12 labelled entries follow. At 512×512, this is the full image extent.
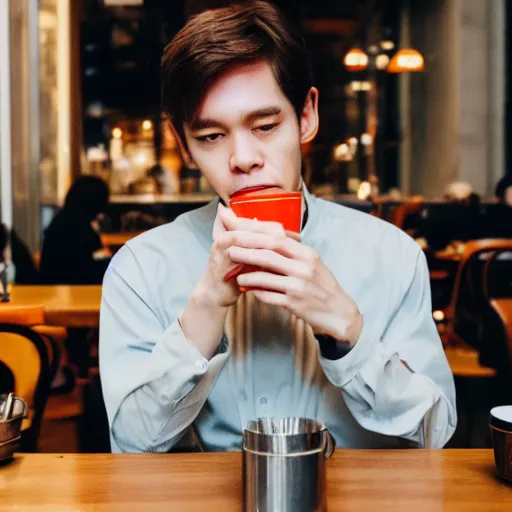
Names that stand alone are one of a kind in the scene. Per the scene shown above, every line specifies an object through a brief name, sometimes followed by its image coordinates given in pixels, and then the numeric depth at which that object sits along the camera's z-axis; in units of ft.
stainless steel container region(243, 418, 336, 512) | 2.72
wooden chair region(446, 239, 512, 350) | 11.97
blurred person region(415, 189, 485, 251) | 20.29
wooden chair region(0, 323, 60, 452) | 5.30
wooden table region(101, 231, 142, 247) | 18.74
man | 3.68
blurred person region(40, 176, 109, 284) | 13.56
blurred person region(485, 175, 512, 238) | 18.80
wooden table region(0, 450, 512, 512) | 3.03
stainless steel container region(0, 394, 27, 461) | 3.51
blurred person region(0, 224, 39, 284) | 14.65
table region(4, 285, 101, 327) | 8.96
